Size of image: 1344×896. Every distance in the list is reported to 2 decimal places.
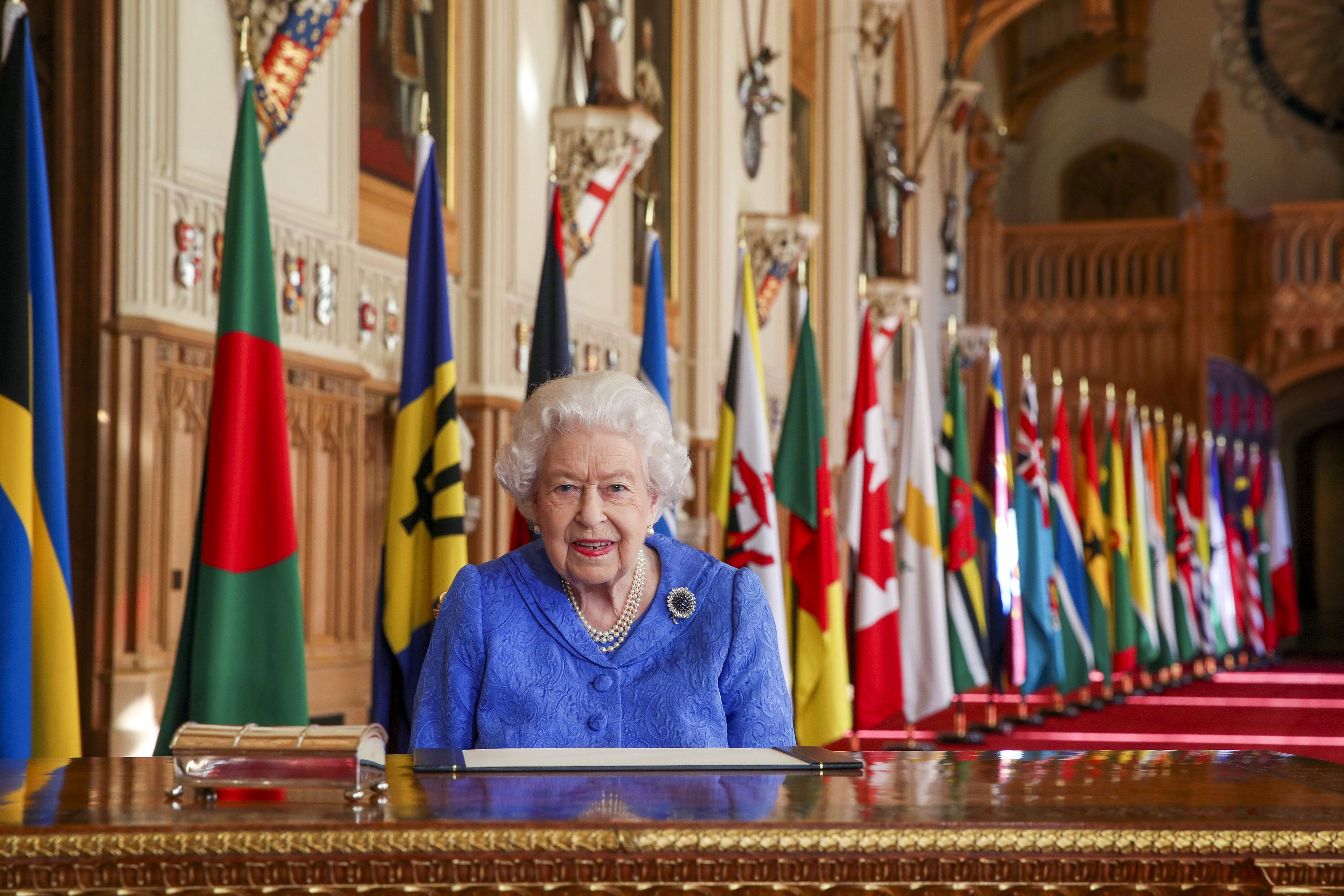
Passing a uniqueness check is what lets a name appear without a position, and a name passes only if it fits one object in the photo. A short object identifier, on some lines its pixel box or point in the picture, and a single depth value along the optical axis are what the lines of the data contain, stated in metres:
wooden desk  1.63
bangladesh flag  3.72
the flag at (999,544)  9.48
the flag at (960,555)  8.97
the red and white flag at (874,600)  7.77
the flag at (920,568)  8.34
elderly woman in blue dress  2.47
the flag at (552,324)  4.93
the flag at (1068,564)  11.20
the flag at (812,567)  6.75
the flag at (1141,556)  12.58
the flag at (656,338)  6.00
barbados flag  4.48
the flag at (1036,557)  10.31
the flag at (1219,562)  15.03
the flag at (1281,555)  17.03
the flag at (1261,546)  16.64
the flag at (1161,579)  13.34
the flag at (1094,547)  11.79
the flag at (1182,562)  14.02
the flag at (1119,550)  12.18
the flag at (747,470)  6.61
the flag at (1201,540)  14.62
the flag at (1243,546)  15.91
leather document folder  2.04
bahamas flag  3.30
